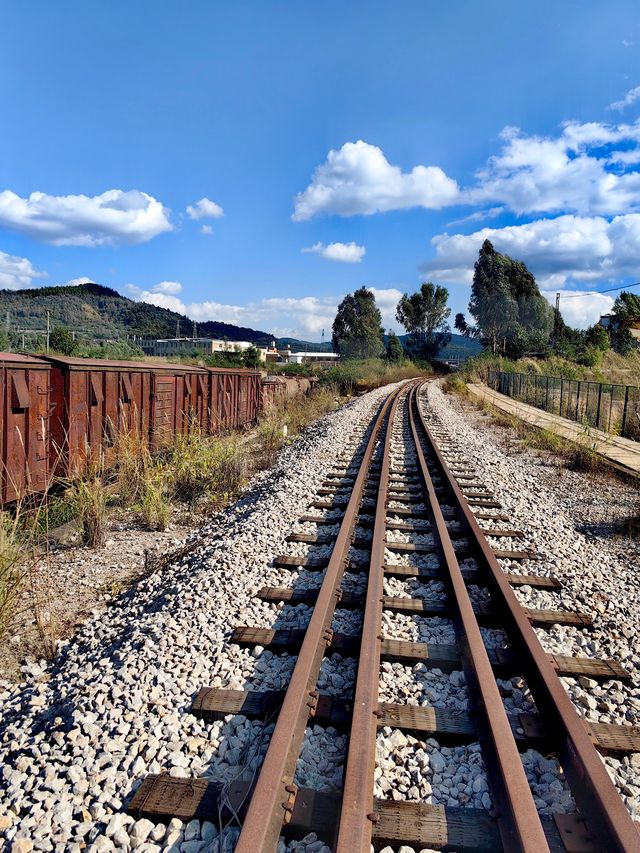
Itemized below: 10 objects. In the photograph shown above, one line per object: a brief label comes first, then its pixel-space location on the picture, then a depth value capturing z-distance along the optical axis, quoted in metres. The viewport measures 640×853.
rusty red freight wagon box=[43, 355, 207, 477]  7.83
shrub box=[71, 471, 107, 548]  6.25
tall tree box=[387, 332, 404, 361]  85.94
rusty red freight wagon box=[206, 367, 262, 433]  14.02
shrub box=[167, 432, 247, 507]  8.53
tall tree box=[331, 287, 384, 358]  86.55
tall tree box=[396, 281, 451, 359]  86.19
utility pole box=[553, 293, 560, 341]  61.88
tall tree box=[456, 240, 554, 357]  61.09
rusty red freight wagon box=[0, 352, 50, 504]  6.67
